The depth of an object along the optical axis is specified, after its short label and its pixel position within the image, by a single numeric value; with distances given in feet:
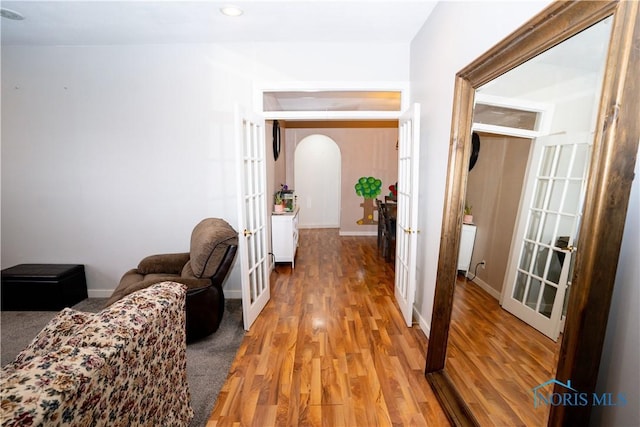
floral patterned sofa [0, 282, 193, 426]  2.54
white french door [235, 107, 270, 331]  8.25
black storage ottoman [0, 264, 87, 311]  9.68
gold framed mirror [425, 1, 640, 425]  2.87
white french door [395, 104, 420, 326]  8.29
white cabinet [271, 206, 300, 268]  13.97
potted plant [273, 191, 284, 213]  14.42
